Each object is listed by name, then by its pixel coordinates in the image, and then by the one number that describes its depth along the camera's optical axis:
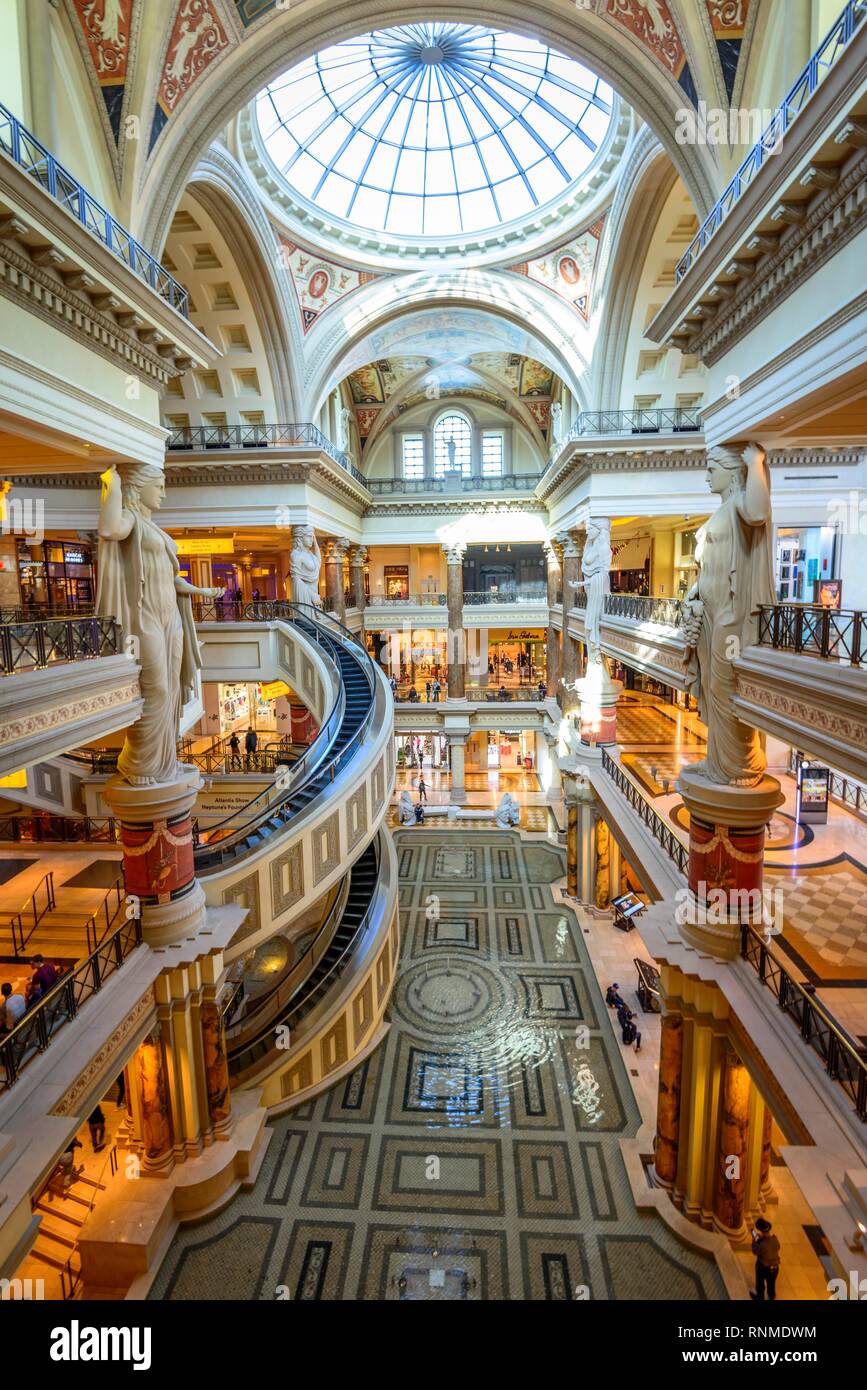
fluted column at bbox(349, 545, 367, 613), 20.94
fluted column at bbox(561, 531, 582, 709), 16.34
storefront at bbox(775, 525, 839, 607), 12.15
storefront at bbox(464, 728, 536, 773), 23.44
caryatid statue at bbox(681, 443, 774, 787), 5.98
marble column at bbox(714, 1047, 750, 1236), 6.27
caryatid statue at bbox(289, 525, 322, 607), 14.24
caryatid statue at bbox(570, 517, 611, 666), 12.66
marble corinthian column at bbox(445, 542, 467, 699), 20.44
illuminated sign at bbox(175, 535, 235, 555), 17.06
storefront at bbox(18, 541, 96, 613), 12.83
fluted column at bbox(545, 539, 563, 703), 20.25
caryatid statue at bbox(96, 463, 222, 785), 6.32
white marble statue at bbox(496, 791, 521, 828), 18.22
